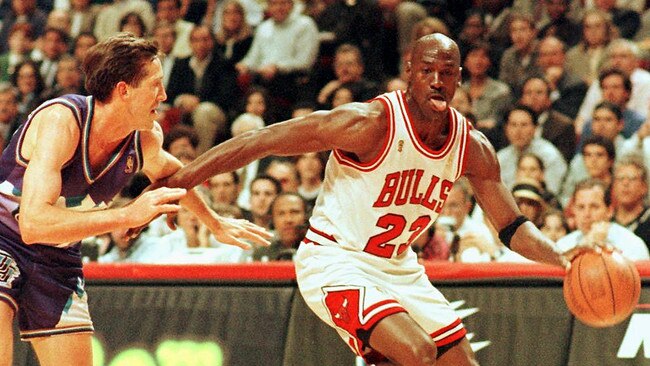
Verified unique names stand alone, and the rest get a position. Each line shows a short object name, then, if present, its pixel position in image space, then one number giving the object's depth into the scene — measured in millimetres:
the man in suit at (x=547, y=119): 17359
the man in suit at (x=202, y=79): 21422
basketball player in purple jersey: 8547
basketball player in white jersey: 9172
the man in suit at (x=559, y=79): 18391
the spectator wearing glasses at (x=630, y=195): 14352
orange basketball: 8891
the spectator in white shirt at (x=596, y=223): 13375
